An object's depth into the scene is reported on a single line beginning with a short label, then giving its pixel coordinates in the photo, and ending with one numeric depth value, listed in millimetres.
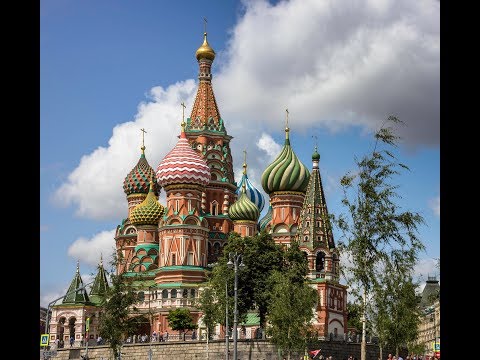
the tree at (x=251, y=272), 52438
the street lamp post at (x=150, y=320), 52219
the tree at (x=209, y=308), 50531
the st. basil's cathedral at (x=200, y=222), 63844
